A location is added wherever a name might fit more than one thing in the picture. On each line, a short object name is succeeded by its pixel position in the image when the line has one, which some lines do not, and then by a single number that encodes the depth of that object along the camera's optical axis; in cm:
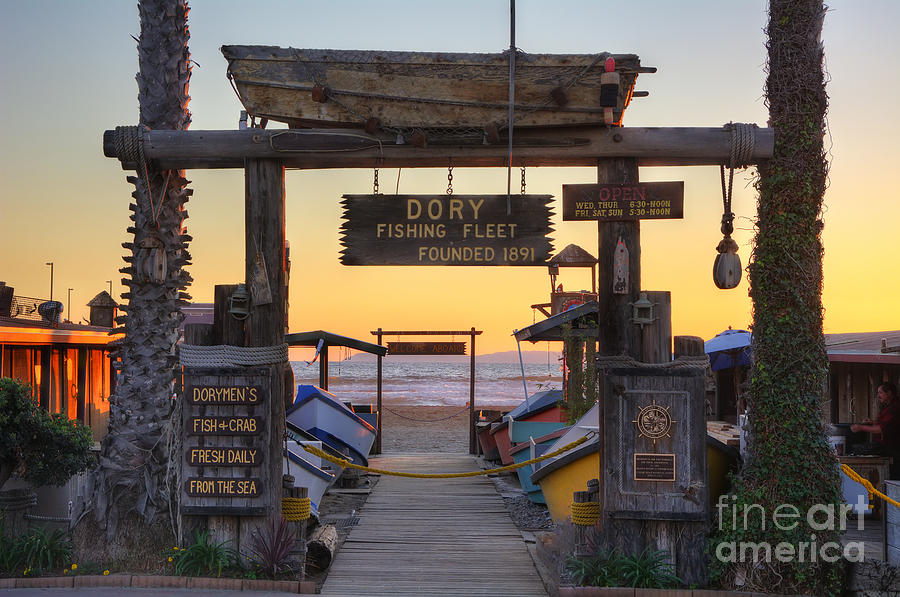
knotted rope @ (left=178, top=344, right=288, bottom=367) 688
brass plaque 666
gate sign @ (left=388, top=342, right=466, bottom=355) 1967
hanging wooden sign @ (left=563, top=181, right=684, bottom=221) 686
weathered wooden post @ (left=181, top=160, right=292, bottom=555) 687
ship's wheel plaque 668
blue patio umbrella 1525
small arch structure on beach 1888
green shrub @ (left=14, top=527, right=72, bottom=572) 690
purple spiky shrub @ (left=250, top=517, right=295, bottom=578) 681
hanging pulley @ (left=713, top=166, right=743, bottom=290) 677
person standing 948
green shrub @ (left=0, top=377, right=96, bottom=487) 756
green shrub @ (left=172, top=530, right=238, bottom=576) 677
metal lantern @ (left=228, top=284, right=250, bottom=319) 688
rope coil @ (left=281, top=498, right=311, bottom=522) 700
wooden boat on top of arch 694
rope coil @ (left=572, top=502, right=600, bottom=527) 684
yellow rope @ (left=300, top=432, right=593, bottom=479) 727
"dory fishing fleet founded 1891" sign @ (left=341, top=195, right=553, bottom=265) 709
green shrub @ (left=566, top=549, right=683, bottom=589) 651
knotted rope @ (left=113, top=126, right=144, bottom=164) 700
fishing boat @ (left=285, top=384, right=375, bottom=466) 1445
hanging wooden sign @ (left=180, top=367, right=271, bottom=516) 686
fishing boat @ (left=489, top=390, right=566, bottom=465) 1451
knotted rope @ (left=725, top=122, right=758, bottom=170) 680
